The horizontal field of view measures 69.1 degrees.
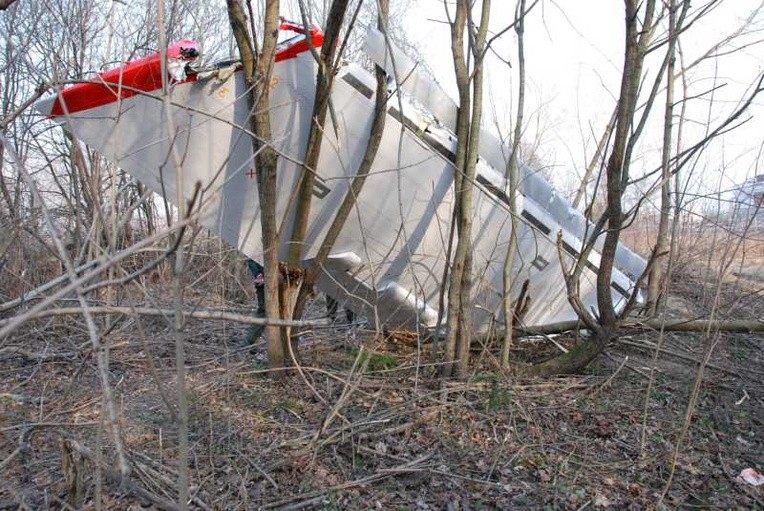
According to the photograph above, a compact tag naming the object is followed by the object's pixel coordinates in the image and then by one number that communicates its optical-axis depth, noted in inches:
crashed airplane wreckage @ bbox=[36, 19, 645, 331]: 151.2
